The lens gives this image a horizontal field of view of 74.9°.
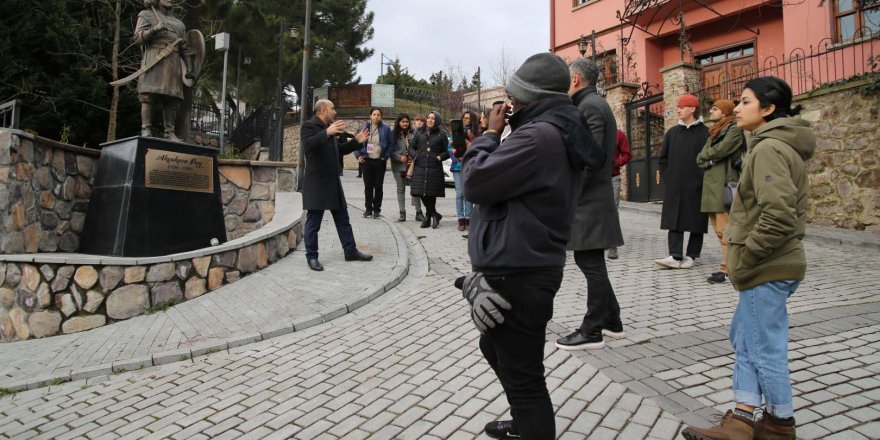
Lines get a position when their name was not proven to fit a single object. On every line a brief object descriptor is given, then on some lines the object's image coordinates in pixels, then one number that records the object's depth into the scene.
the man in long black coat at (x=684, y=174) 6.32
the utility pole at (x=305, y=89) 14.91
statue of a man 7.00
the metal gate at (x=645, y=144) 14.62
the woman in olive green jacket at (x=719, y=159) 5.74
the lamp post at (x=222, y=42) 13.48
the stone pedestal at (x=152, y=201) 6.19
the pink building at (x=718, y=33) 13.86
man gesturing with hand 6.46
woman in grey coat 10.08
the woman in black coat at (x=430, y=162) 9.22
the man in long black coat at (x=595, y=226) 3.91
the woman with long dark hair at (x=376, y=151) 9.67
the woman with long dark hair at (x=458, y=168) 8.96
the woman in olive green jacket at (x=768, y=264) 2.54
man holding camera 2.18
